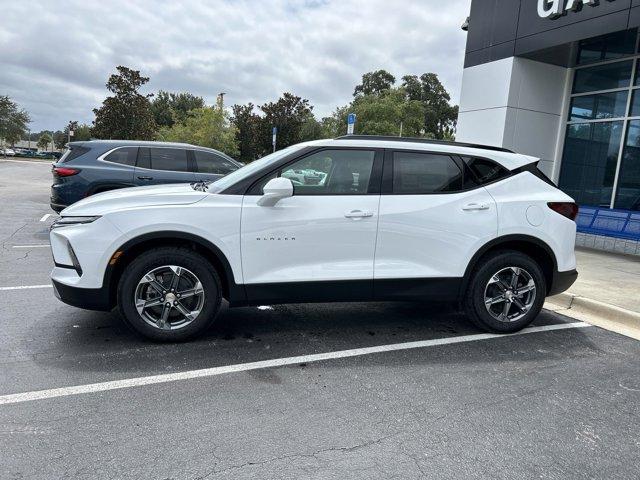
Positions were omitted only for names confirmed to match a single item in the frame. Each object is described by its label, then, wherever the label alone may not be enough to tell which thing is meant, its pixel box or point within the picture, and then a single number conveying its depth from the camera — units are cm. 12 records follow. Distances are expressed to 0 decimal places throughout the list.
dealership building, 1064
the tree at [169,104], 7019
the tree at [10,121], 5531
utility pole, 3706
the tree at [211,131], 3525
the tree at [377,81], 7269
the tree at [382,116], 3862
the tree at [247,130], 4397
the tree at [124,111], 3359
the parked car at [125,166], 902
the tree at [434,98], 7271
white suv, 408
